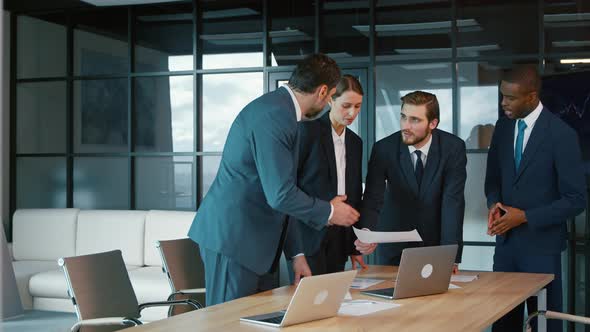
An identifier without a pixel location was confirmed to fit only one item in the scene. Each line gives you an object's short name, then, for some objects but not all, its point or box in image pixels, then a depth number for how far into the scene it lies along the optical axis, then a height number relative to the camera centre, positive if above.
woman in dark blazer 3.76 -0.03
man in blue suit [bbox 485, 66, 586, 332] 3.93 -0.16
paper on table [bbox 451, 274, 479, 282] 3.44 -0.54
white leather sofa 6.55 -0.78
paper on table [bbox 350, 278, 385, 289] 3.22 -0.53
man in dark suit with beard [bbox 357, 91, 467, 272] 3.84 -0.09
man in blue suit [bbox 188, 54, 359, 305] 2.94 -0.16
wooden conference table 2.33 -0.52
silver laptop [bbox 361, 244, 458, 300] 2.86 -0.43
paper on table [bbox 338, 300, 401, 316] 2.60 -0.52
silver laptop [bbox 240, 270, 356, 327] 2.27 -0.43
